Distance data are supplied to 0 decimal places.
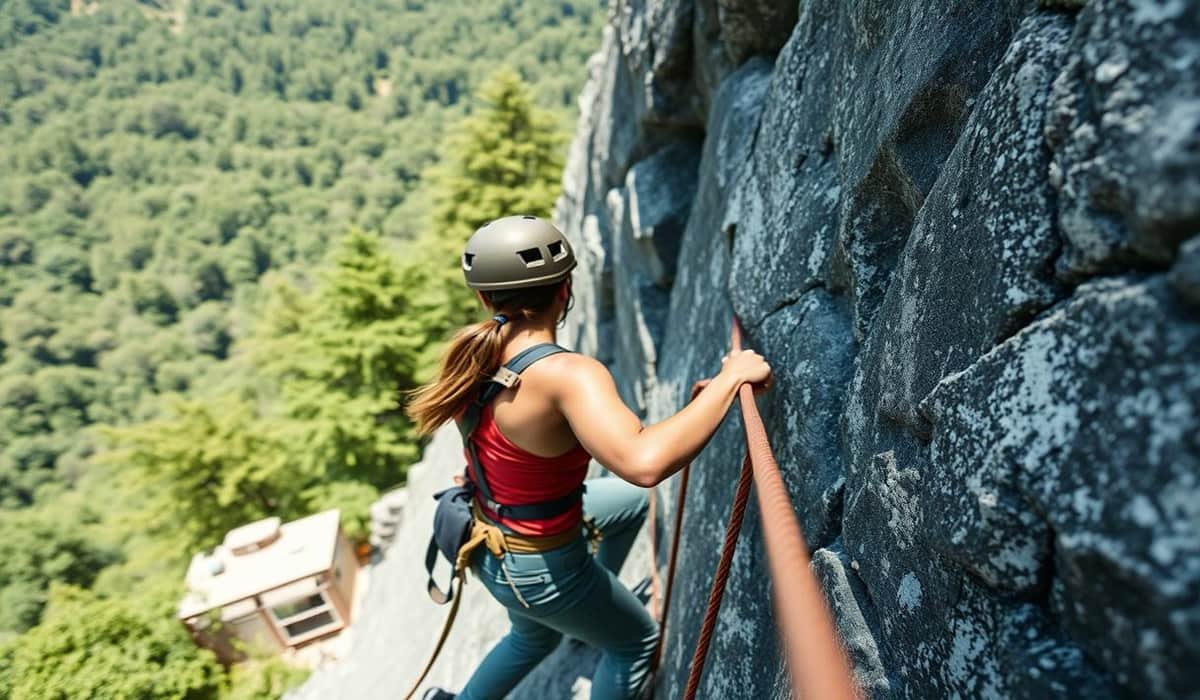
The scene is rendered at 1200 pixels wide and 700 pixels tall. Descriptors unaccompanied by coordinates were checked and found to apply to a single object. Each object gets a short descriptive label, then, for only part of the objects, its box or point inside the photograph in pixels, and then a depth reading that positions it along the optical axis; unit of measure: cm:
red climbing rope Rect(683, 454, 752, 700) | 209
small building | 1397
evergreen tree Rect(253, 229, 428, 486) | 1736
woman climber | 206
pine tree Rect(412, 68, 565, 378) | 2144
